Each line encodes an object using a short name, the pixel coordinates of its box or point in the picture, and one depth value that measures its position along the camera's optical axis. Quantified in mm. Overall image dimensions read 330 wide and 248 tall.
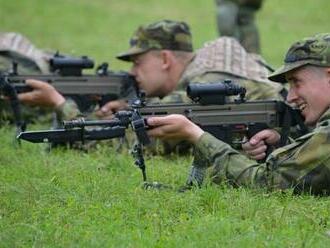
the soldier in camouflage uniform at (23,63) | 18047
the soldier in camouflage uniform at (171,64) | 15687
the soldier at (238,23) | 22203
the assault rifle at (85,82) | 16609
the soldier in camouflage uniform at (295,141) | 10727
